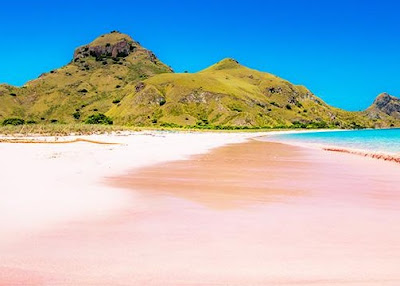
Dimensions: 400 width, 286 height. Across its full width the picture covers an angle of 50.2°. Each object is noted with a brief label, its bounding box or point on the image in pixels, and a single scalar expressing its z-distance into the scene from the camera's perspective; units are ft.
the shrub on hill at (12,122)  368.89
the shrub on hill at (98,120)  444.68
